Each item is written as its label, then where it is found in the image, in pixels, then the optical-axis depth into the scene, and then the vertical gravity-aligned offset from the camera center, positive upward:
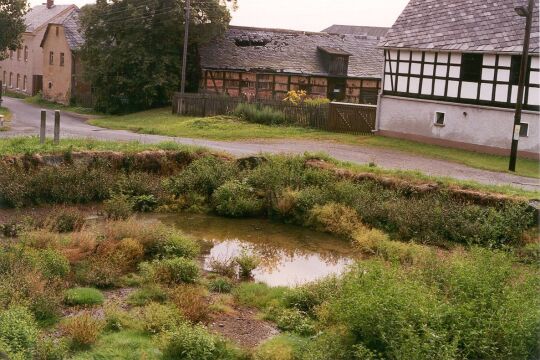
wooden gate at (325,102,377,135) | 33.44 -0.61
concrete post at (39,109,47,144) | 22.80 -1.44
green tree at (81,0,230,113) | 42.78 +2.57
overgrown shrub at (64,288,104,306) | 13.41 -3.86
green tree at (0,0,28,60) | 42.16 +3.41
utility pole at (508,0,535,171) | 23.77 +1.49
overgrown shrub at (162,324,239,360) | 11.14 -3.82
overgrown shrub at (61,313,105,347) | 11.47 -3.84
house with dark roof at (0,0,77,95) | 60.66 +2.03
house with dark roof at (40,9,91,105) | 52.09 +1.50
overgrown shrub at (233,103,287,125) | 34.81 -0.79
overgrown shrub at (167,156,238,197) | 22.31 -2.62
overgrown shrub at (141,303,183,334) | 12.16 -3.78
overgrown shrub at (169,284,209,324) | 12.93 -3.75
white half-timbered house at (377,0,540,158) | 27.75 +1.45
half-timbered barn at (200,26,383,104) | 45.00 +2.16
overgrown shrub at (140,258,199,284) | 14.75 -3.61
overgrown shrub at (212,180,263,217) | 21.38 -3.02
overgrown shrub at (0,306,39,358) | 10.27 -3.59
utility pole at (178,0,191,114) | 39.69 +2.05
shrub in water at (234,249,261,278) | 16.25 -3.66
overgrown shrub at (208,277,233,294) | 14.99 -3.86
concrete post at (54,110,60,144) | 23.33 -1.42
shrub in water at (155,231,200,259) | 16.44 -3.47
